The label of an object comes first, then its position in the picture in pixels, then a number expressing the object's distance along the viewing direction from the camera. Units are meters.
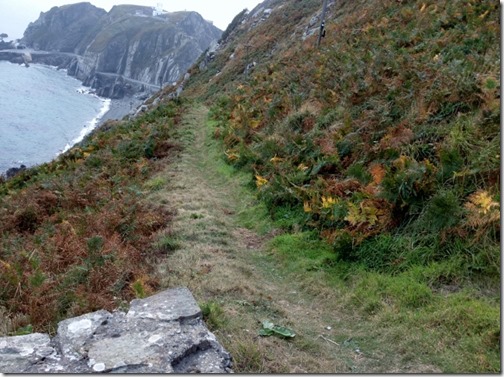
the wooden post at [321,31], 21.84
